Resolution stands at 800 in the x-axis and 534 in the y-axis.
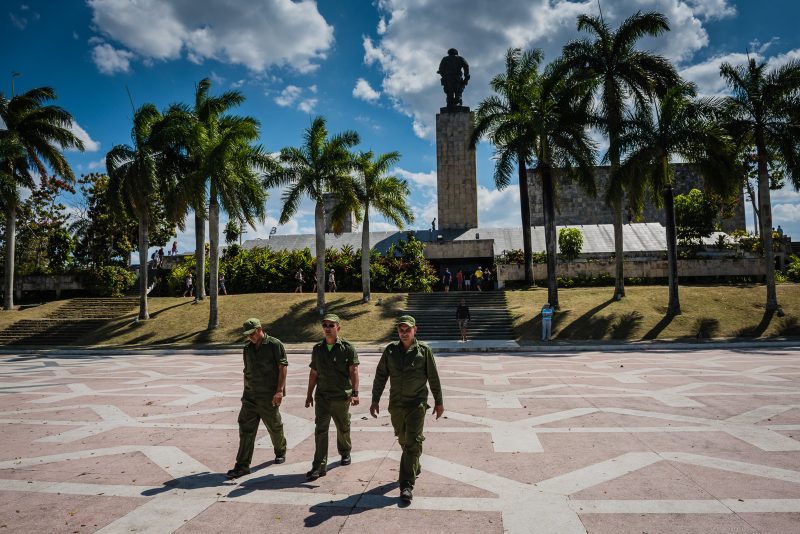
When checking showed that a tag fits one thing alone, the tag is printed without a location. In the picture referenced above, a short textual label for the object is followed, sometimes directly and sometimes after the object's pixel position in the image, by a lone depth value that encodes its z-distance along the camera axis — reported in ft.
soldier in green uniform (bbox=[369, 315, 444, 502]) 14.92
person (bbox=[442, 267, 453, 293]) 95.96
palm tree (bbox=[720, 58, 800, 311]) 68.74
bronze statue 133.69
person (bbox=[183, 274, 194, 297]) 94.32
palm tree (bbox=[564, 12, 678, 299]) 75.41
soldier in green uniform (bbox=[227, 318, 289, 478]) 17.37
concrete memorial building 95.43
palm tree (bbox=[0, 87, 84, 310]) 87.56
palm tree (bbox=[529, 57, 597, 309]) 74.59
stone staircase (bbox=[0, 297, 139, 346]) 74.02
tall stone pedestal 128.36
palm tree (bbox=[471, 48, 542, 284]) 75.25
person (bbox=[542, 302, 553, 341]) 62.13
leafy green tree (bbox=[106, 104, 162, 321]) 73.36
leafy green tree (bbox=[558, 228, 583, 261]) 97.30
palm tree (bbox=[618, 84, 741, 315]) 67.67
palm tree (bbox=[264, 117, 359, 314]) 74.95
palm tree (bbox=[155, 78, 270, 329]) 71.87
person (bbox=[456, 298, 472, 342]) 63.36
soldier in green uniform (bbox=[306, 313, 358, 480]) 16.87
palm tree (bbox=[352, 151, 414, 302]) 80.64
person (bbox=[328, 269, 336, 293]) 93.25
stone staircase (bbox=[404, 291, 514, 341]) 70.33
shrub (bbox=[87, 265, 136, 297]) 97.45
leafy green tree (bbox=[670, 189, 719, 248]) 95.09
